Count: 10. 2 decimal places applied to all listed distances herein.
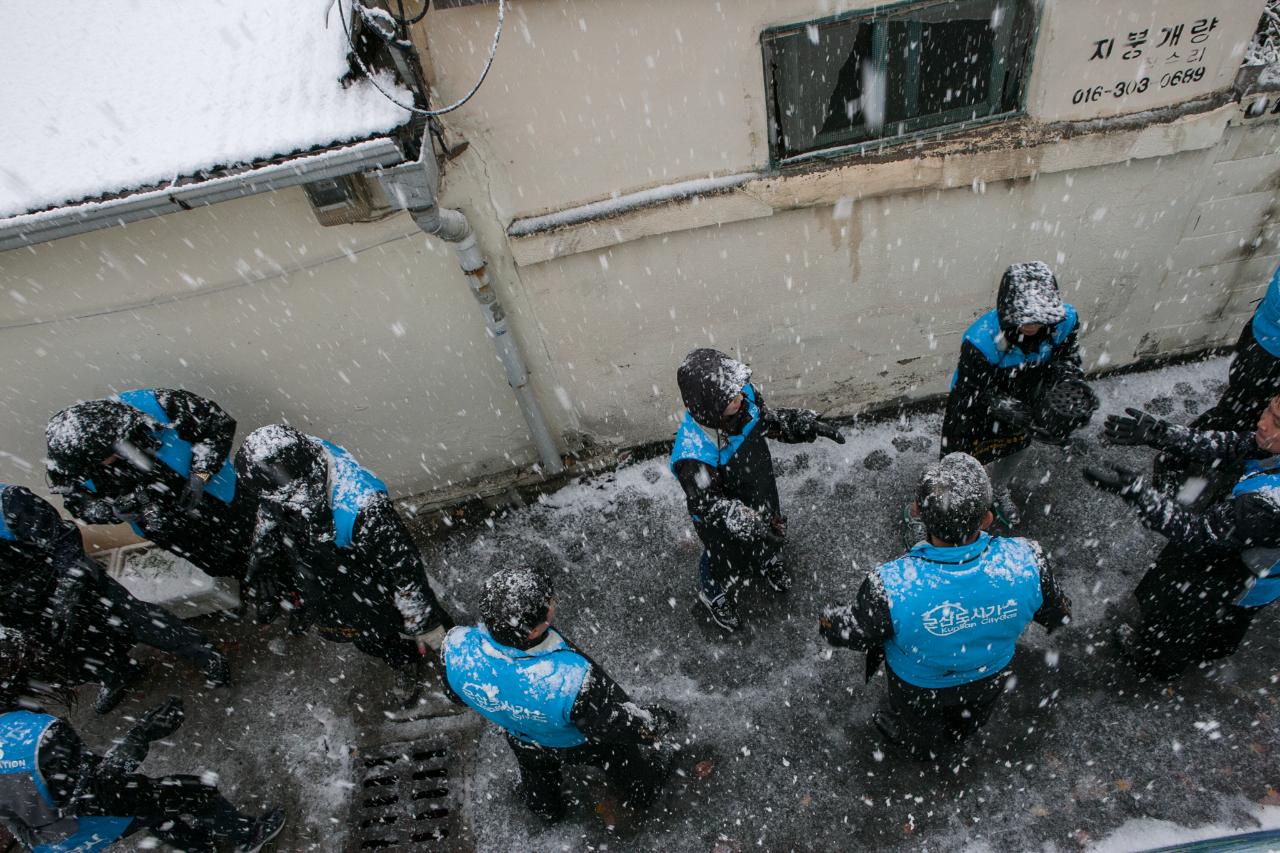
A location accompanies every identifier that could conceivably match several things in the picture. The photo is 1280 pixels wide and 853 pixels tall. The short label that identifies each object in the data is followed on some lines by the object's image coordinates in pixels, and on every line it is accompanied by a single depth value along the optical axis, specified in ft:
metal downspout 11.11
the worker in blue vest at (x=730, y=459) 11.13
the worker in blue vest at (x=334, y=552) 11.21
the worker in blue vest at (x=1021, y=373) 11.64
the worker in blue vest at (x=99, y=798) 9.13
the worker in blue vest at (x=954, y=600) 9.03
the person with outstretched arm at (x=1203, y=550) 9.55
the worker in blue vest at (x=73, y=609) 12.88
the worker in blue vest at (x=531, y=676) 8.80
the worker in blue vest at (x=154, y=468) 12.13
